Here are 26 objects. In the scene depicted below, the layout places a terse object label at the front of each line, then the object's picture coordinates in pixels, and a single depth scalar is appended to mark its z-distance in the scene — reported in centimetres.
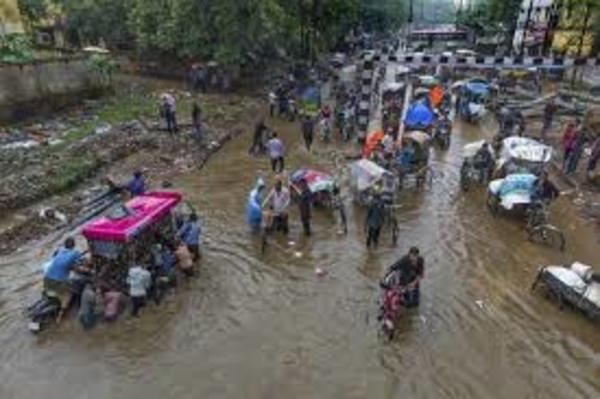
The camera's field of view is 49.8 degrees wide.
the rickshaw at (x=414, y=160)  1955
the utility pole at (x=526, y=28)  5559
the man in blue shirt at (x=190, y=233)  1381
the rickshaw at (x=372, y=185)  1616
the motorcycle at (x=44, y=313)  1152
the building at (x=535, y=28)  5240
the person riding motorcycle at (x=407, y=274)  1177
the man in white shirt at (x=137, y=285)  1174
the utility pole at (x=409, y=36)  8281
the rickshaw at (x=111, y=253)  1175
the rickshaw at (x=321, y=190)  1734
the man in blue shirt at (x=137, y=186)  1625
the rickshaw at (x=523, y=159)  1883
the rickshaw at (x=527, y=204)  1589
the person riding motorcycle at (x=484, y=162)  2025
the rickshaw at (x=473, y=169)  2017
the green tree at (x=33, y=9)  4452
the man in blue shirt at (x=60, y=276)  1172
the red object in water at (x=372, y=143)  2059
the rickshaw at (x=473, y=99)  3092
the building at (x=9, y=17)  2902
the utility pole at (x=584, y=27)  3794
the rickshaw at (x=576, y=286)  1195
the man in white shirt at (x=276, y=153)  2084
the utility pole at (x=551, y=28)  5029
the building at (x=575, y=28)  3988
